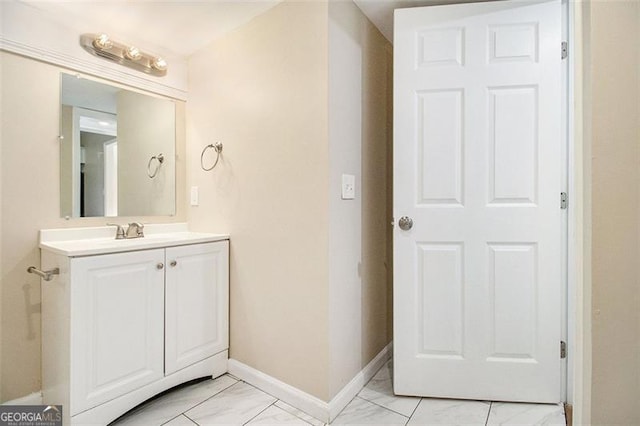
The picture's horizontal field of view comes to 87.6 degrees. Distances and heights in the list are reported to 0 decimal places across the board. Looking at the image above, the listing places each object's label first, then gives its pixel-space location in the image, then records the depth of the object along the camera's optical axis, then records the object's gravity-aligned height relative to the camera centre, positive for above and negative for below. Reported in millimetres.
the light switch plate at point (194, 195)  2309 +121
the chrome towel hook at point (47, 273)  1542 -282
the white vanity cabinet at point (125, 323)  1461 -546
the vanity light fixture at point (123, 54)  1913 +970
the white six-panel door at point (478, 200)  1646 +68
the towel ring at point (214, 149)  2143 +406
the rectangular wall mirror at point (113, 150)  1873 +383
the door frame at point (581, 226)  786 -31
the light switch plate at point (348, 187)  1733 +139
